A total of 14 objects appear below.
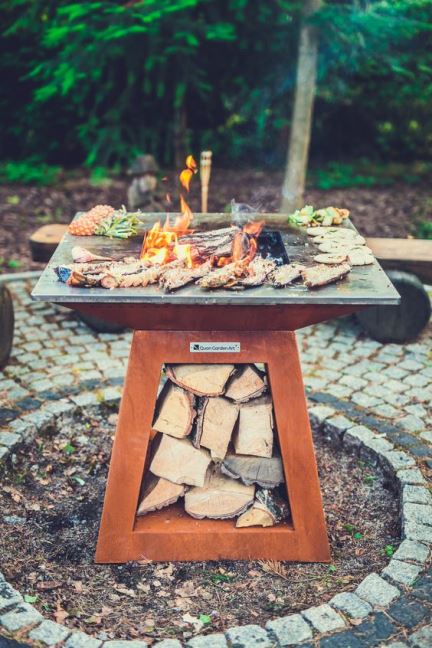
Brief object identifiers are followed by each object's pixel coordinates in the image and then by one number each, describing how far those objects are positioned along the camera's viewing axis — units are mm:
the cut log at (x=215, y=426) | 3412
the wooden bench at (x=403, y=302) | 5648
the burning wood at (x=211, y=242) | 3391
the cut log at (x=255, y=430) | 3438
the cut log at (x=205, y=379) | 3367
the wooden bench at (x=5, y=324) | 5164
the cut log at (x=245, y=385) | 3412
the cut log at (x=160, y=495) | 3523
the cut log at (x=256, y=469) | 3500
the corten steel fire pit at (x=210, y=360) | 2924
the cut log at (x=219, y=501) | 3512
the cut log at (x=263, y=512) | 3498
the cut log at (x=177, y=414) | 3412
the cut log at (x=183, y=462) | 3457
